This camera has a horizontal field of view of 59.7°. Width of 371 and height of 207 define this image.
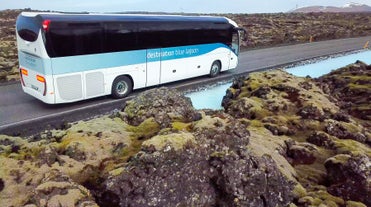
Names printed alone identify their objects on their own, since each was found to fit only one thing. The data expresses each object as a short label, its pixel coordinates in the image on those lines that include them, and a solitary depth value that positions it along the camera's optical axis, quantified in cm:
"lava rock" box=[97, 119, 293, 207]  602
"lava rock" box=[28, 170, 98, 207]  545
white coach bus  1189
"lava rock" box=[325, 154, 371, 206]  771
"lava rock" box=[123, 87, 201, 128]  910
